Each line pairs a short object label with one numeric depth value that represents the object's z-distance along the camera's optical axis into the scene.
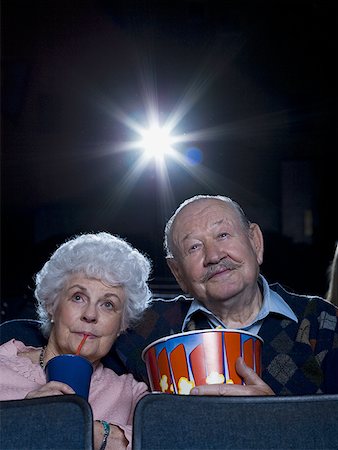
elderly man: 1.60
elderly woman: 1.57
